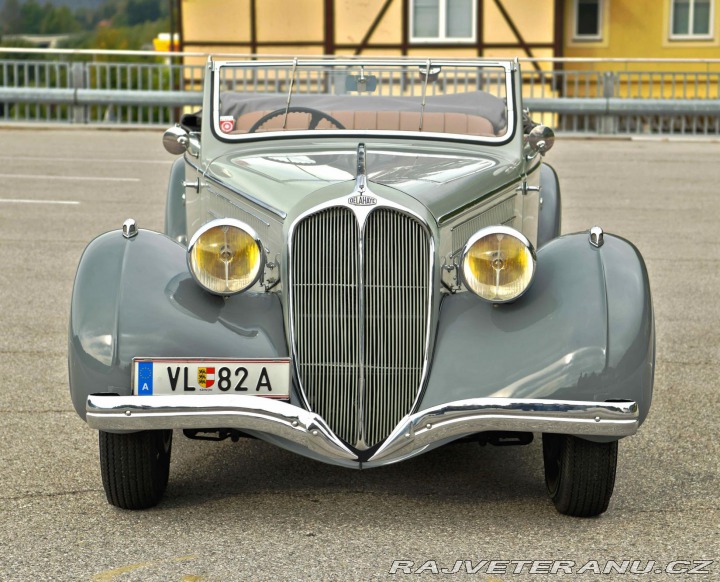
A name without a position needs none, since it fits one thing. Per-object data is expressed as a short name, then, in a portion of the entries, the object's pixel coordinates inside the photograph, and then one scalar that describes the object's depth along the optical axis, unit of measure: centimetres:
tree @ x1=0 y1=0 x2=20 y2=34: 13838
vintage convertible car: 430
